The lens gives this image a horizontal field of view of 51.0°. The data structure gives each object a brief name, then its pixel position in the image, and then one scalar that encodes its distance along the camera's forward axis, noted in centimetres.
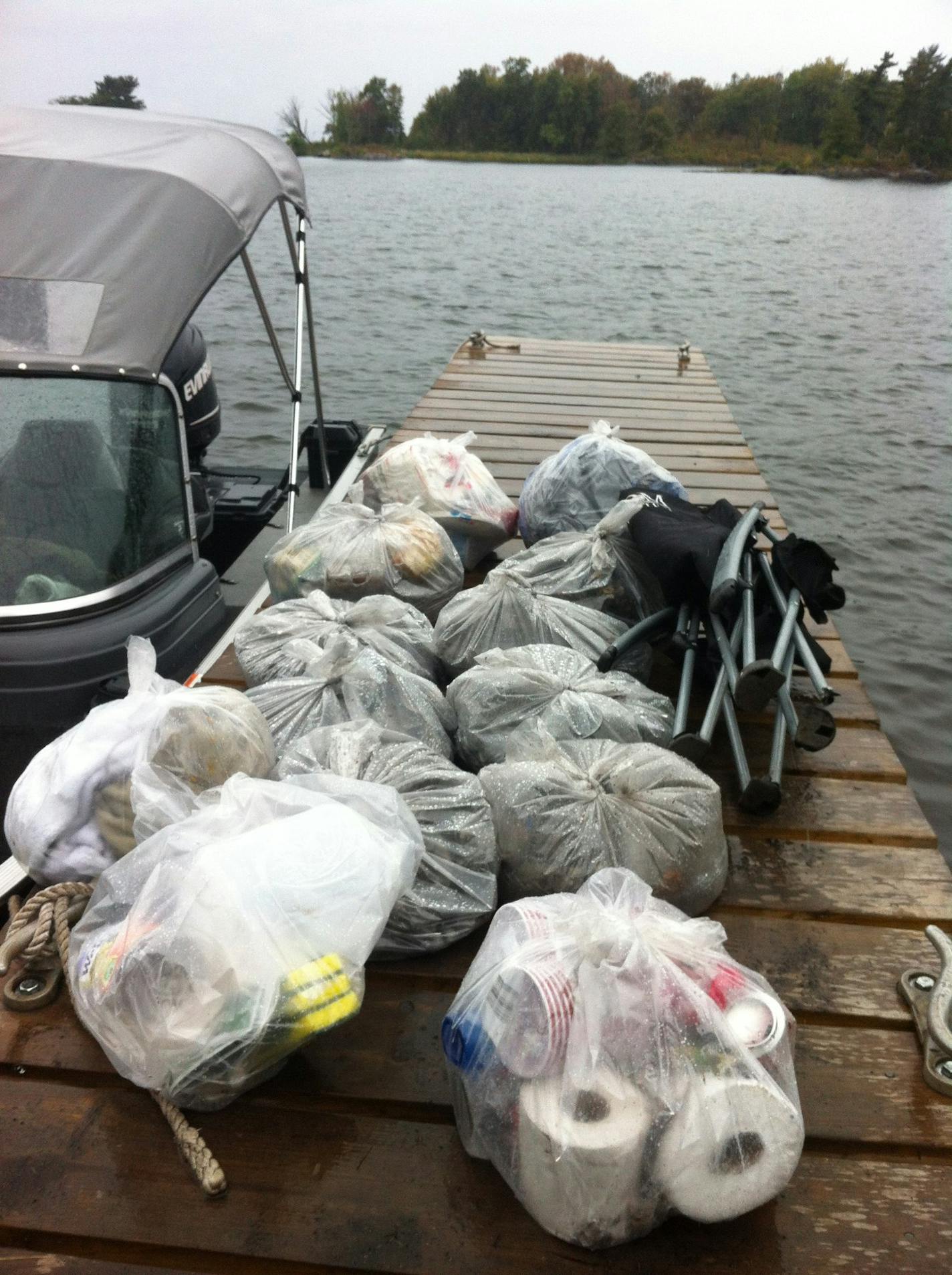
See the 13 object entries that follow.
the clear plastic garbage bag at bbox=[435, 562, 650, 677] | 269
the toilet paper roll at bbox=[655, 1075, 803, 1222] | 126
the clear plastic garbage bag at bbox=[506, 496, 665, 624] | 299
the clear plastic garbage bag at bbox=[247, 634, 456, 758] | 223
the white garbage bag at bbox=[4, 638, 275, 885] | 185
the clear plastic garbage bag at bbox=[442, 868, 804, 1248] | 126
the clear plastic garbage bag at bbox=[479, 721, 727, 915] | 187
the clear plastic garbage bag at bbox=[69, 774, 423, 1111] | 138
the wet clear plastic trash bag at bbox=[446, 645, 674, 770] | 225
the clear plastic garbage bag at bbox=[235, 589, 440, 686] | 252
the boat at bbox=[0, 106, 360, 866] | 270
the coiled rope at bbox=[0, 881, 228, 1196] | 170
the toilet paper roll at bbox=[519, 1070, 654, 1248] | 125
